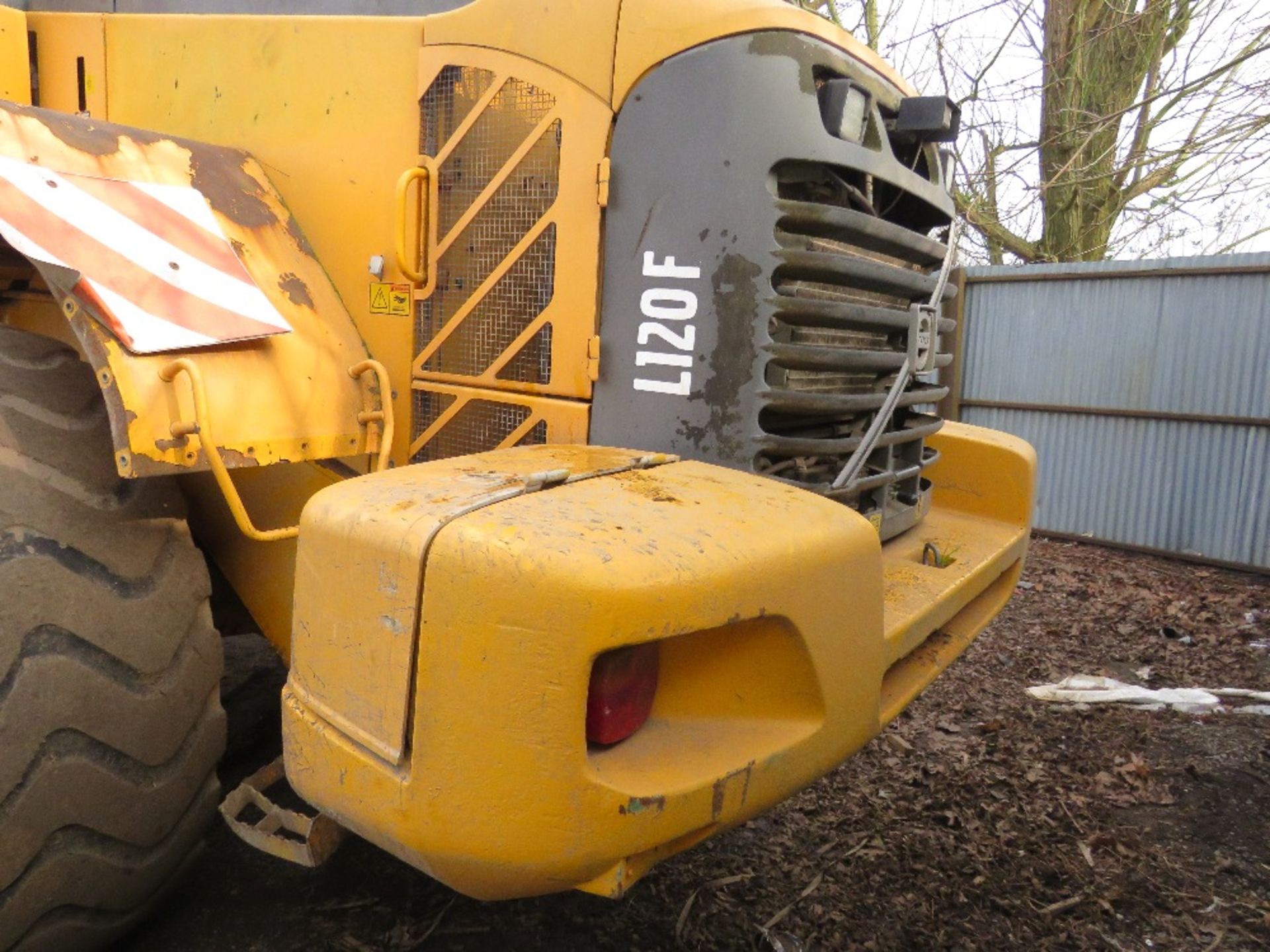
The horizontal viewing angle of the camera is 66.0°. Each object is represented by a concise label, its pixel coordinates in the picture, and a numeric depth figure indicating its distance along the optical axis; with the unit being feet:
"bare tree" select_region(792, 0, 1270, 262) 25.86
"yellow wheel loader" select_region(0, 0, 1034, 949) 4.72
